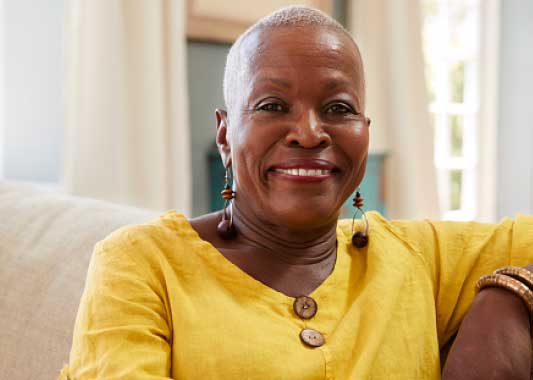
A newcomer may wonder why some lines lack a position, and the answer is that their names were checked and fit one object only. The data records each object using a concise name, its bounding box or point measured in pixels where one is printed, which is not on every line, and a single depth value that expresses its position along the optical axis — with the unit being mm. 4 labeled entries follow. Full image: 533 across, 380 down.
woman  963
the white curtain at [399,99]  3877
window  4746
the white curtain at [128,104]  2590
